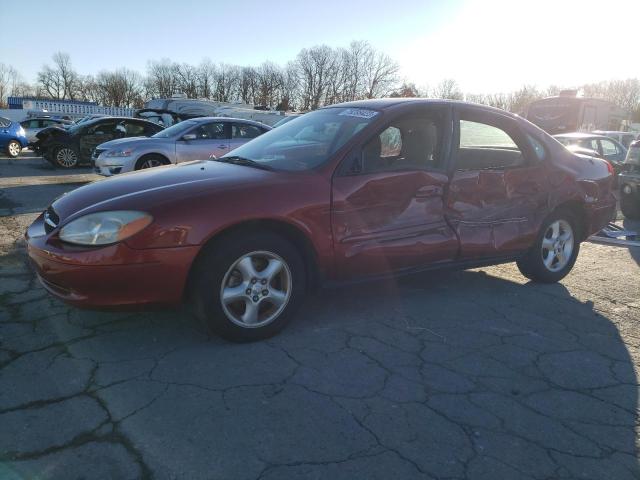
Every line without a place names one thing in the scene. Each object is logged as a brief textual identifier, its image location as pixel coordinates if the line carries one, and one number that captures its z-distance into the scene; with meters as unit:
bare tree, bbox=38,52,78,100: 97.75
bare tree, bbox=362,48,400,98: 79.25
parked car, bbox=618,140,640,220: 8.77
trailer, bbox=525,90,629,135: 21.67
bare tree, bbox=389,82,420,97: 51.59
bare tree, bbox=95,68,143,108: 88.44
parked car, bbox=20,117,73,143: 21.93
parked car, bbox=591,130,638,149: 14.83
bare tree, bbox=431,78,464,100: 72.72
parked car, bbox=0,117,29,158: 17.88
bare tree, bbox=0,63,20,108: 97.44
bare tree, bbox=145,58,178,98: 89.69
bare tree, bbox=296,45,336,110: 84.56
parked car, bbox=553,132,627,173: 12.51
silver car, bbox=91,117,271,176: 9.88
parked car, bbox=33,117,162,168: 14.30
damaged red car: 2.92
